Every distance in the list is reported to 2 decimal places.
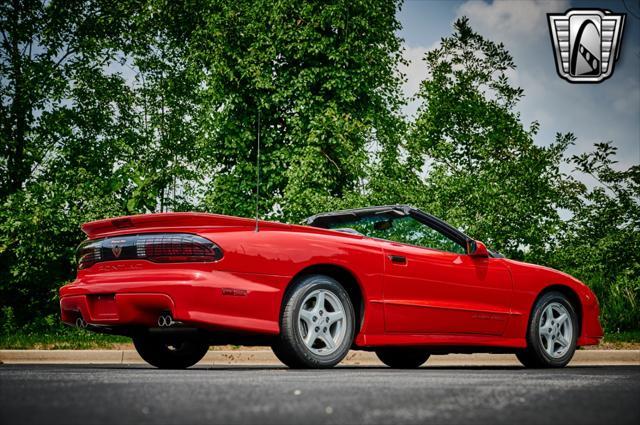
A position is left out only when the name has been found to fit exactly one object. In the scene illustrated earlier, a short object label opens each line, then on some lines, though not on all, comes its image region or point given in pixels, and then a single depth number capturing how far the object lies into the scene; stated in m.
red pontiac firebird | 5.80
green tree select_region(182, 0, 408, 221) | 20.41
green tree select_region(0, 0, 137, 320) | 19.69
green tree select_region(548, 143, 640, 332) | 15.18
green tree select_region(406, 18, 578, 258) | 15.55
